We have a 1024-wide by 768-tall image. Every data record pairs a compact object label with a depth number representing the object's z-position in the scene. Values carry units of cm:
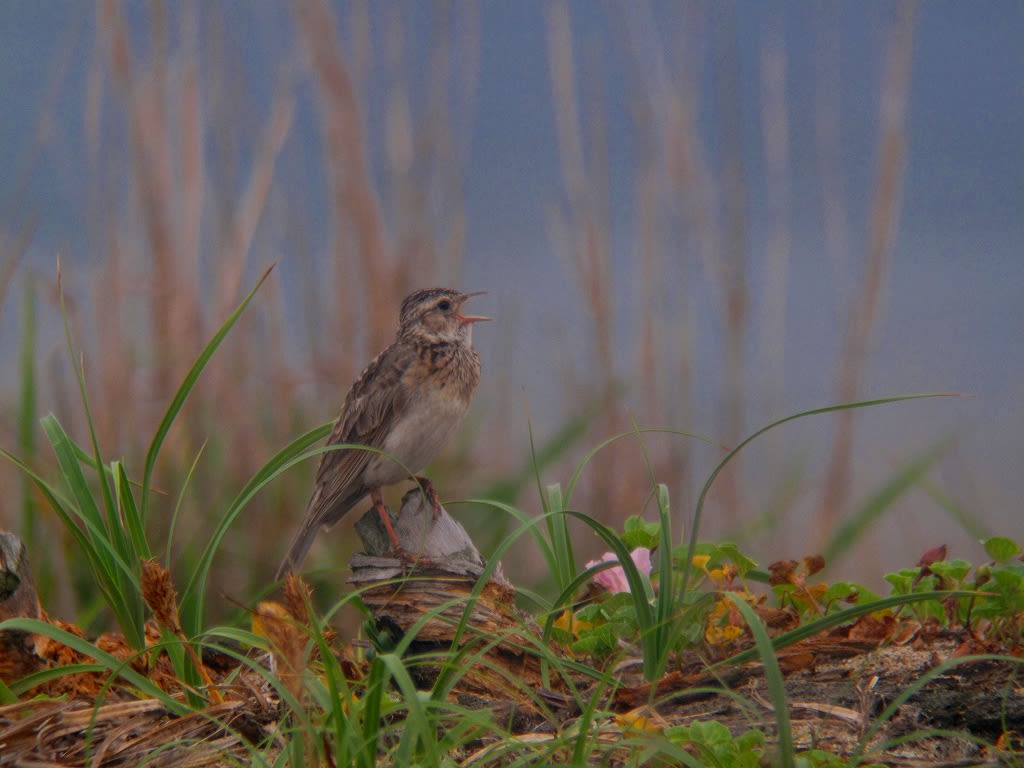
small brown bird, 863
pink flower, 645
